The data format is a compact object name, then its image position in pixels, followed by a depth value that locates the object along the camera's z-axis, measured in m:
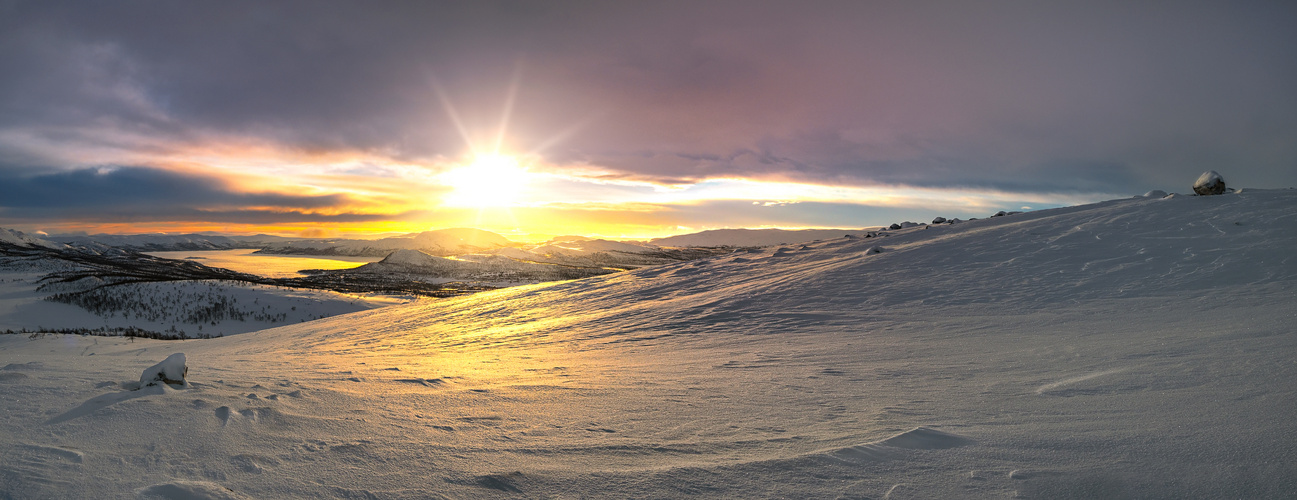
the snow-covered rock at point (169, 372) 4.08
